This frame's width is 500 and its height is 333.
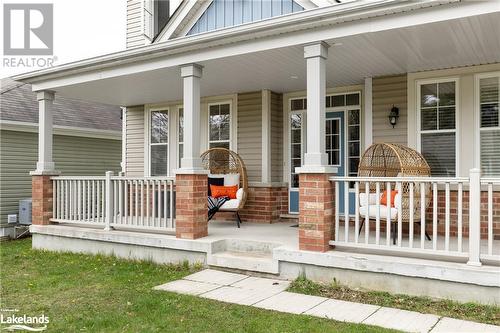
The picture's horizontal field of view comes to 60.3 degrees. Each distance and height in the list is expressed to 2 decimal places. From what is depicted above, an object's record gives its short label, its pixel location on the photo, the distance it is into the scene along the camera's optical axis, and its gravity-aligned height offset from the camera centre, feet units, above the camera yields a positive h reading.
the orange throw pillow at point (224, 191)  24.62 -1.41
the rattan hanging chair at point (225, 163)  25.13 +0.22
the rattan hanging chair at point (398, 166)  18.25 +0.02
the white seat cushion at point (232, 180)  25.20 -0.78
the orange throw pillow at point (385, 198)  18.60 -1.40
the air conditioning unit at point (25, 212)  32.19 -3.38
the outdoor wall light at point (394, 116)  21.25 +2.50
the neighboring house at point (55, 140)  32.91 +2.30
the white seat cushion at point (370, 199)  19.29 -1.46
